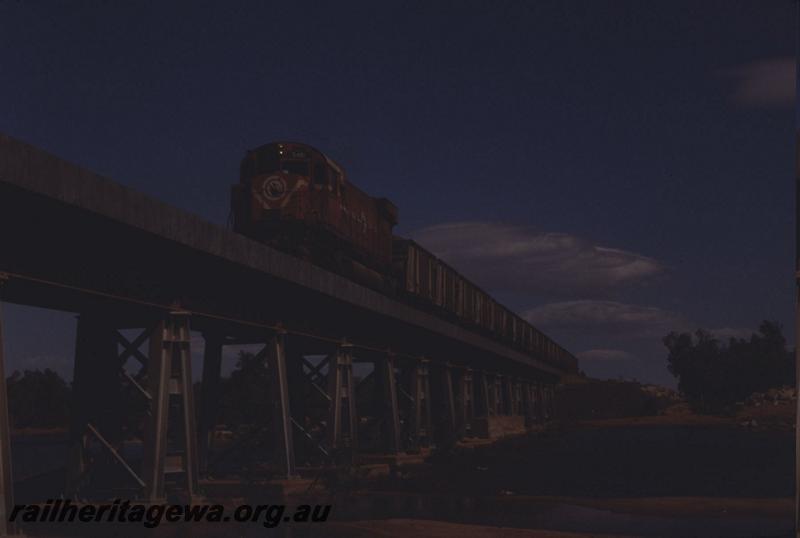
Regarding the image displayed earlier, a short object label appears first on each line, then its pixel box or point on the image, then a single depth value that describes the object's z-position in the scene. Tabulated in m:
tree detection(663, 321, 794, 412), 130.00
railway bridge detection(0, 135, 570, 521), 13.84
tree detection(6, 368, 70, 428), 117.12
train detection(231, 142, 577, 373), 27.98
